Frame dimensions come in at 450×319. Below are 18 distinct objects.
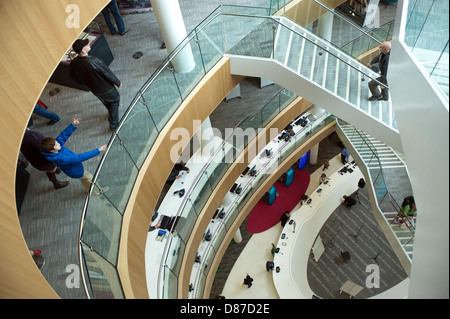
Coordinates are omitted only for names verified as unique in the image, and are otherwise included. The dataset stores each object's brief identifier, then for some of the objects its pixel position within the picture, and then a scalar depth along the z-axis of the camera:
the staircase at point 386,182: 8.77
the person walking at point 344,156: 16.83
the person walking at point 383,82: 7.04
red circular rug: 16.03
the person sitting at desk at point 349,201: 15.59
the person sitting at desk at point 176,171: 10.53
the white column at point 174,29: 6.57
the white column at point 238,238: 15.15
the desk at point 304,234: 13.42
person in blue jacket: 5.07
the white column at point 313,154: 16.96
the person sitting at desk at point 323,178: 16.12
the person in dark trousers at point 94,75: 5.86
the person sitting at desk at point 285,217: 15.11
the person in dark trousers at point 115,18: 8.57
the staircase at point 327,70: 7.33
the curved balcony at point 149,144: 5.08
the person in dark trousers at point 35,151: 5.43
